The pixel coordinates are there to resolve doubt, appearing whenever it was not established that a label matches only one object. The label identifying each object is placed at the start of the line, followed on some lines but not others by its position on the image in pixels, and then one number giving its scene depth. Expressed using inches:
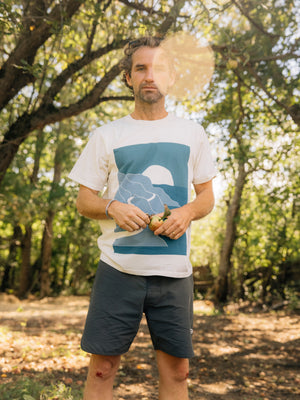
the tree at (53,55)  157.9
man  70.6
